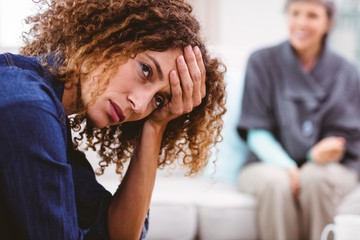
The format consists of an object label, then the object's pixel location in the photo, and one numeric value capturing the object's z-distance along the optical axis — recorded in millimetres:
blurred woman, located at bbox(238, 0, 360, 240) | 2344
